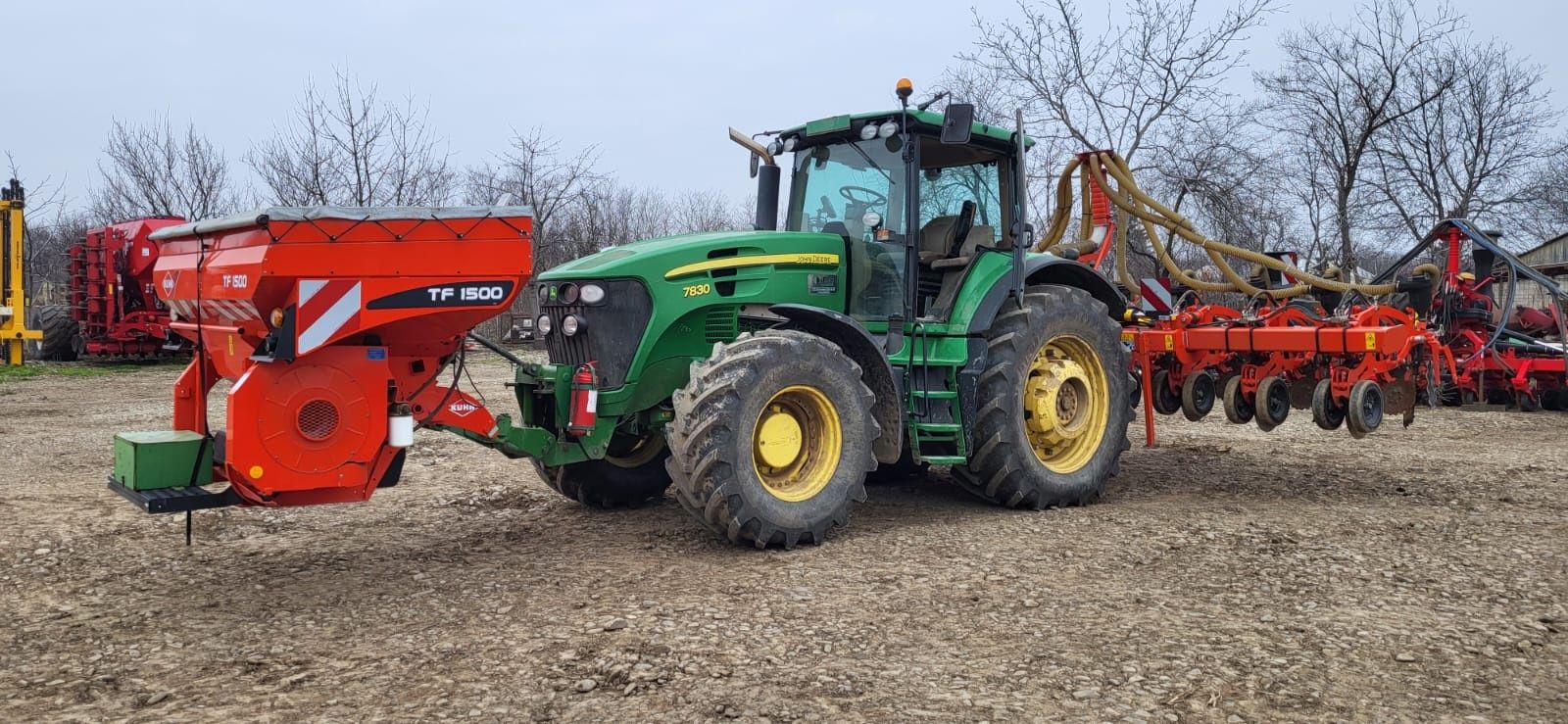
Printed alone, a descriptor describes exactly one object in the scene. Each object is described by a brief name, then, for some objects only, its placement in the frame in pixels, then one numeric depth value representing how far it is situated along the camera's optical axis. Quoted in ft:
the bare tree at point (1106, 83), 58.13
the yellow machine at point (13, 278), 60.64
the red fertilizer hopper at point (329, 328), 15.42
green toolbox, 15.60
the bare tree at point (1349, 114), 71.26
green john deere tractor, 18.56
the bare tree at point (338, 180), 61.77
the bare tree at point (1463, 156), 82.69
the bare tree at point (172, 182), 75.05
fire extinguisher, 18.56
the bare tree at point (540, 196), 75.56
